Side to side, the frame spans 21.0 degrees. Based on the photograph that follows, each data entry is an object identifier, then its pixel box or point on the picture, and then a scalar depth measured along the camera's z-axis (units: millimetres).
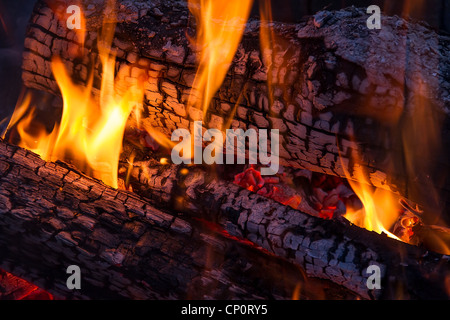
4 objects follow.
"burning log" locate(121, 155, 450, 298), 1118
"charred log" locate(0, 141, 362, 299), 1147
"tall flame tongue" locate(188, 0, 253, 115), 1202
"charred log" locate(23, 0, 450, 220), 1139
